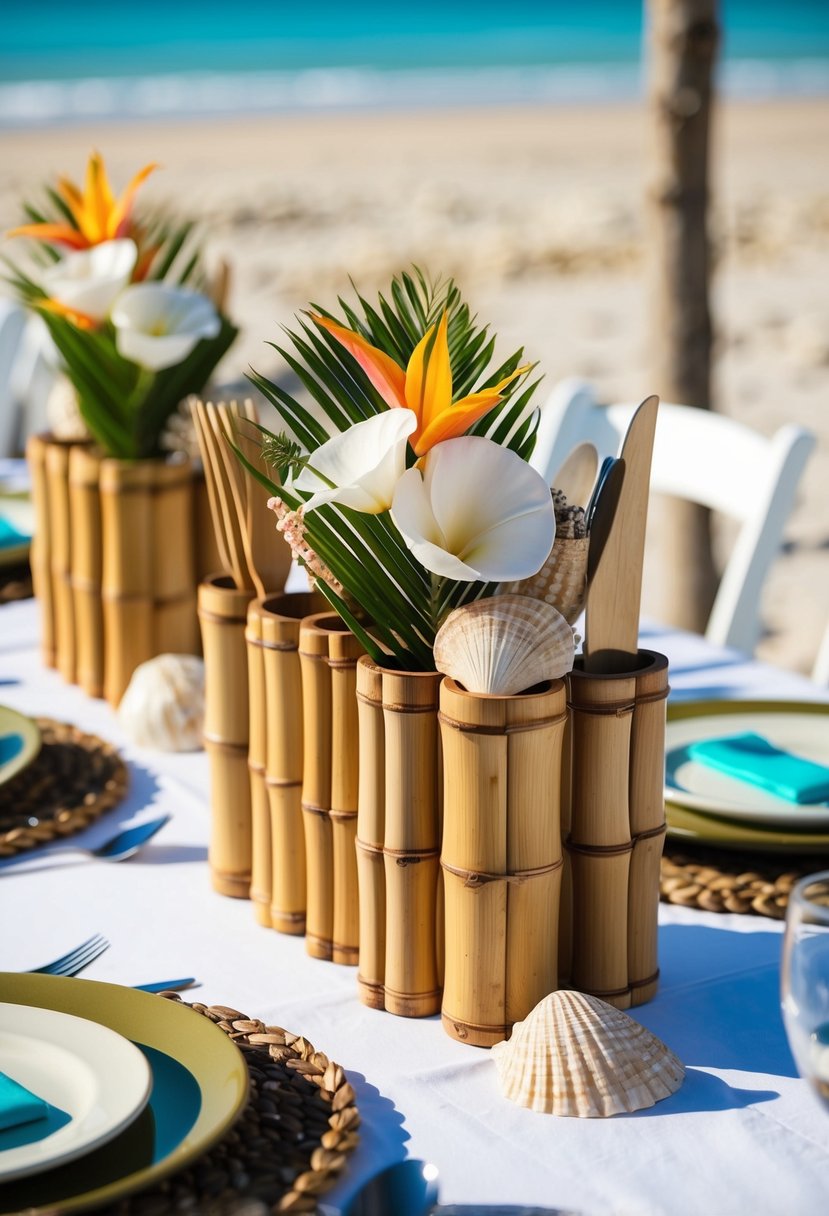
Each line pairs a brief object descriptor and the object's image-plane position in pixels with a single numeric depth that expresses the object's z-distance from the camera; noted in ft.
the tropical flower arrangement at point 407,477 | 4.91
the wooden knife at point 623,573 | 5.07
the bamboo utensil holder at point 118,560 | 6.32
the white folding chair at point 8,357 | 12.37
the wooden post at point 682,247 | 11.32
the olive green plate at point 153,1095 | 4.56
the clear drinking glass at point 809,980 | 4.49
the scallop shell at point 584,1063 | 4.82
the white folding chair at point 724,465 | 7.53
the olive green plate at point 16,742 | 5.66
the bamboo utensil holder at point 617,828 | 5.03
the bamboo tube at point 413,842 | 5.00
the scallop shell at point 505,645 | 4.90
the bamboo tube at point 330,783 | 5.14
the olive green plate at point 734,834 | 5.40
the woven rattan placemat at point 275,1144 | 4.59
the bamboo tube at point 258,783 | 5.32
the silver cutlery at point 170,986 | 5.12
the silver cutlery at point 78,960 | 5.15
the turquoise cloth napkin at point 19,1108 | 4.63
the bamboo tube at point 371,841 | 5.05
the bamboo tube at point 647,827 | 5.07
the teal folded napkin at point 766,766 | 5.53
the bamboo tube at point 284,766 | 5.25
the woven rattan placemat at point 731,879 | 5.35
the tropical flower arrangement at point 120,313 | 6.25
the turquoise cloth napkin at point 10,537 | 7.29
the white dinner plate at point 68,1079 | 4.59
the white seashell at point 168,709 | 6.04
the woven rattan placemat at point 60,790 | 5.61
